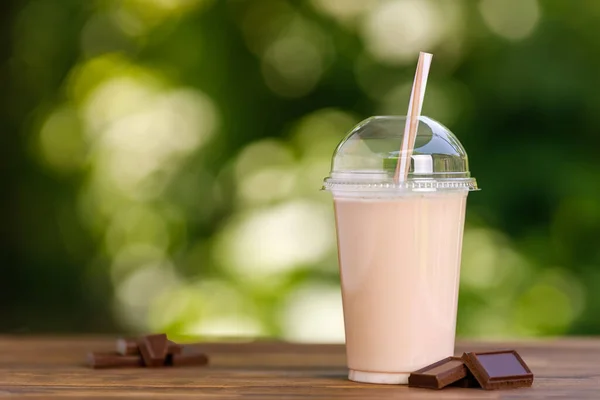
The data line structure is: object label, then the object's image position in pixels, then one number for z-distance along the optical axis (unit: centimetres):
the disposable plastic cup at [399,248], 168
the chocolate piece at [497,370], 164
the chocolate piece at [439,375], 164
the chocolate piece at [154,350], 176
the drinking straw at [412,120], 168
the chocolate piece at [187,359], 176
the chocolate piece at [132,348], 177
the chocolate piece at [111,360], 174
